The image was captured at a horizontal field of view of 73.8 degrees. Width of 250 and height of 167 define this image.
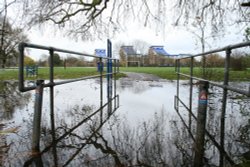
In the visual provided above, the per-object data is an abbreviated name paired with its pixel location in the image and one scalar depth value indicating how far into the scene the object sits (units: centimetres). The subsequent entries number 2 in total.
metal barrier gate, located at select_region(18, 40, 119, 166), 136
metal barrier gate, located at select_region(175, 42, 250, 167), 132
